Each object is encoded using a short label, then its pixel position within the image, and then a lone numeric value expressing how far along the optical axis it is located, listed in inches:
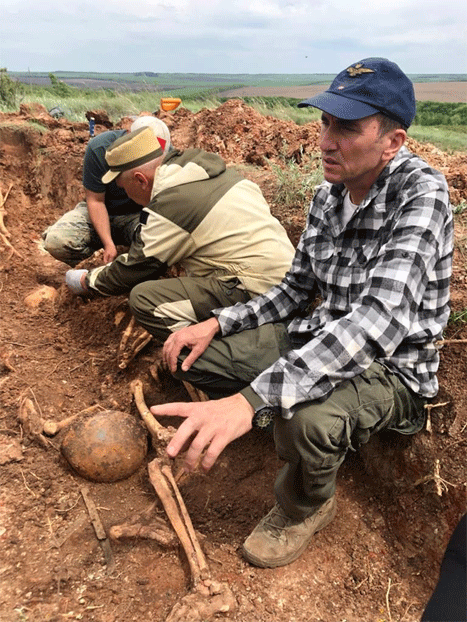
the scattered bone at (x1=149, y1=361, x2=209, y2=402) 131.4
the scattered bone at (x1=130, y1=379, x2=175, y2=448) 112.7
